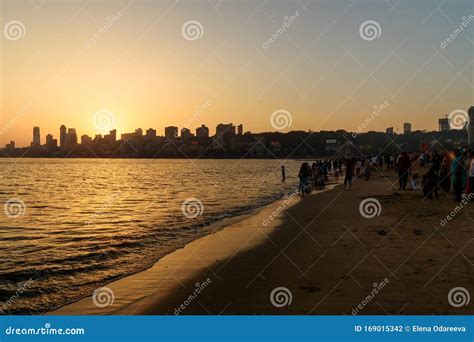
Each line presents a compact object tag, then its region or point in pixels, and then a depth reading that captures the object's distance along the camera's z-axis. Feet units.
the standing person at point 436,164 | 78.48
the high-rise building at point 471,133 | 332.88
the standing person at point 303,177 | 98.22
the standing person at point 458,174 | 60.18
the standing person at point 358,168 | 162.88
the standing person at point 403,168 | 81.41
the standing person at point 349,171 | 103.71
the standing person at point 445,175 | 71.10
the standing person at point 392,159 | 212.23
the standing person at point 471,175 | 58.29
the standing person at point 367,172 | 137.69
